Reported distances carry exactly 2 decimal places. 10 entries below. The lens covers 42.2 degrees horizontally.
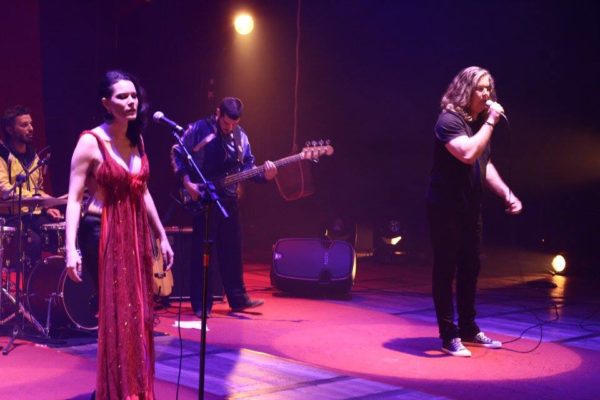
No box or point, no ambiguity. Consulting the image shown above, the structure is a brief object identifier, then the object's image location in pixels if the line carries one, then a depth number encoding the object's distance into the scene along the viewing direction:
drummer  6.05
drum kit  5.53
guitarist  6.17
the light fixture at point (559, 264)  9.56
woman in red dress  3.32
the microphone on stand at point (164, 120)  3.70
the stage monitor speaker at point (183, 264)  7.23
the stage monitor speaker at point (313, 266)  7.41
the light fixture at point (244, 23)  9.91
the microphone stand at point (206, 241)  3.29
